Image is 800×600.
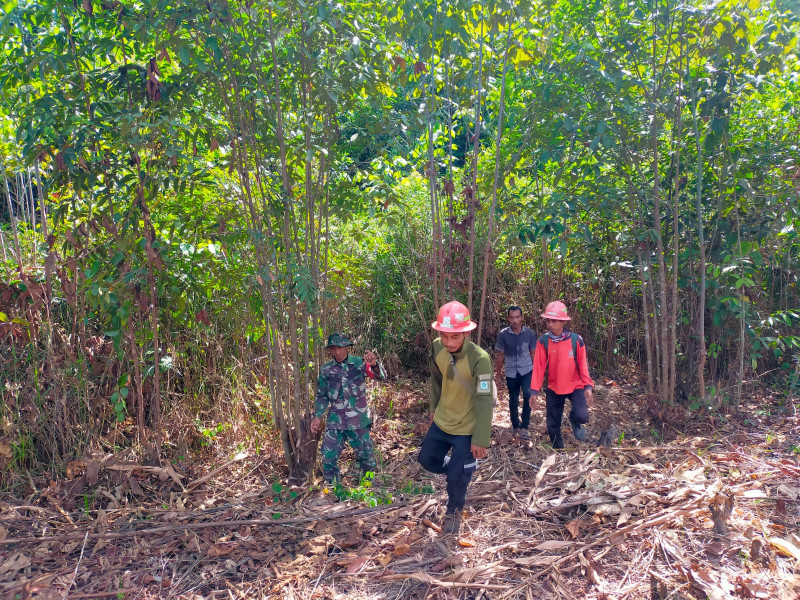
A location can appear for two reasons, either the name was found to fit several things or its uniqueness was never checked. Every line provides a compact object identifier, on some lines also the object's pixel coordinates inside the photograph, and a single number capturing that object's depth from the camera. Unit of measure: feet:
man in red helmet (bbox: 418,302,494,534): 11.88
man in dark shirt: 19.19
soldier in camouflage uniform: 15.57
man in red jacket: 17.20
